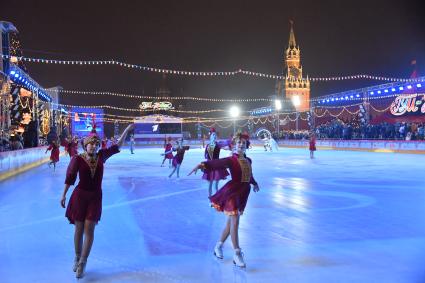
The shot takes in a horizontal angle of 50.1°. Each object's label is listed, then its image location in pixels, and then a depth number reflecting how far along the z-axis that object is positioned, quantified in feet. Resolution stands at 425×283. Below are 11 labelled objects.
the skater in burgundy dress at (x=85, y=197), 13.79
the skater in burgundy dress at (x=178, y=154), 41.59
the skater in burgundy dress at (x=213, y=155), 29.89
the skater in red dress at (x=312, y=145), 75.48
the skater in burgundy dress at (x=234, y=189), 14.70
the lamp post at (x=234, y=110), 172.24
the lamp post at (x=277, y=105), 177.83
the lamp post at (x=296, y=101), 207.00
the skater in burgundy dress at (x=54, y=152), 56.29
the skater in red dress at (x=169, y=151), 52.11
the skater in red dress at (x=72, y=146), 59.10
